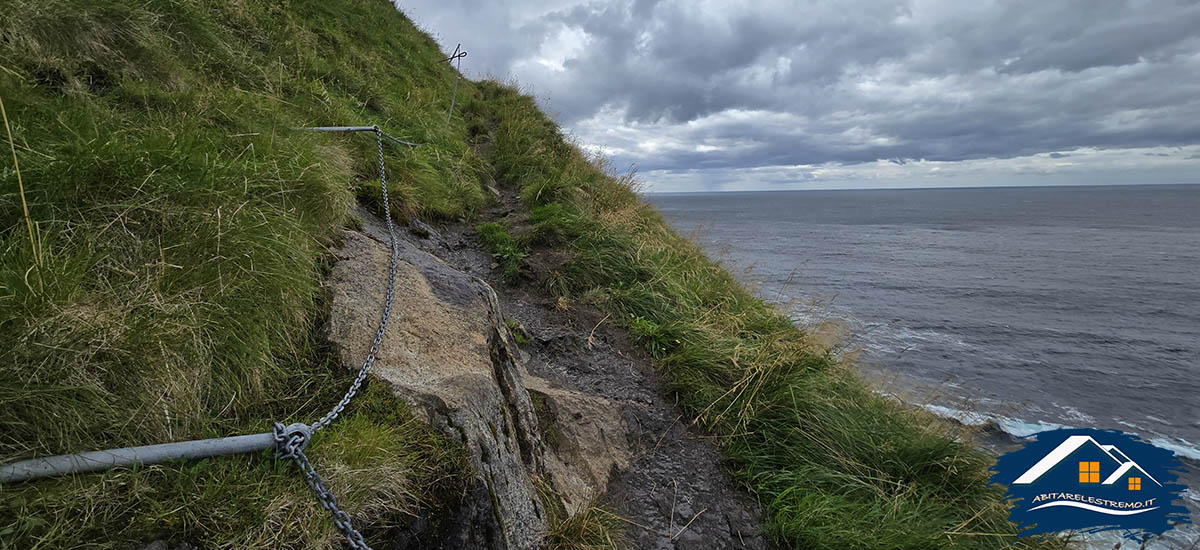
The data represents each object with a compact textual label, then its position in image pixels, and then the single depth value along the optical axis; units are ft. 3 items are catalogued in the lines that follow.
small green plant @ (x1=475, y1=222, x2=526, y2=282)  21.35
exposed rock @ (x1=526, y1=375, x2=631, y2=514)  11.68
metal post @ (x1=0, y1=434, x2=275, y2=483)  5.38
